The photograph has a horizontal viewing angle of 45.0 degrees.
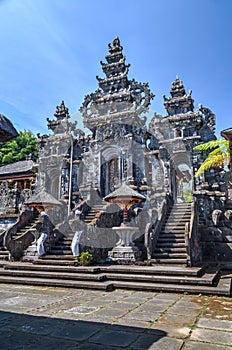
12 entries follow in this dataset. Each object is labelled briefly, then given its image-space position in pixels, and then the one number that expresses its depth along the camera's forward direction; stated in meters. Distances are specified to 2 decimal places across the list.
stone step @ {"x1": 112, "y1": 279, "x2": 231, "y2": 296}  6.77
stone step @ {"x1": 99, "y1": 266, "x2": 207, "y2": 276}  8.14
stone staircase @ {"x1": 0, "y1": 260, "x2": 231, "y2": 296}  7.28
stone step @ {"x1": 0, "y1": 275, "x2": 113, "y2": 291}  7.52
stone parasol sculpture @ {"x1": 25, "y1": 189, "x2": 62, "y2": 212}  12.45
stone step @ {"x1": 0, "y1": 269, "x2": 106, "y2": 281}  8.12
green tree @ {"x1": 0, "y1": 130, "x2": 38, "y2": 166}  36.91
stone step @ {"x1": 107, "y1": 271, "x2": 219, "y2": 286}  7.34
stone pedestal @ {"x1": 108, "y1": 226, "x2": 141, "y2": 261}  11.07
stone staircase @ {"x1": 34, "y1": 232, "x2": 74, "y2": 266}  10.30
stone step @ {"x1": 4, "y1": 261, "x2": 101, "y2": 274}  8.91
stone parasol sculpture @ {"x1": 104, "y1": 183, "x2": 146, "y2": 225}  11.72
